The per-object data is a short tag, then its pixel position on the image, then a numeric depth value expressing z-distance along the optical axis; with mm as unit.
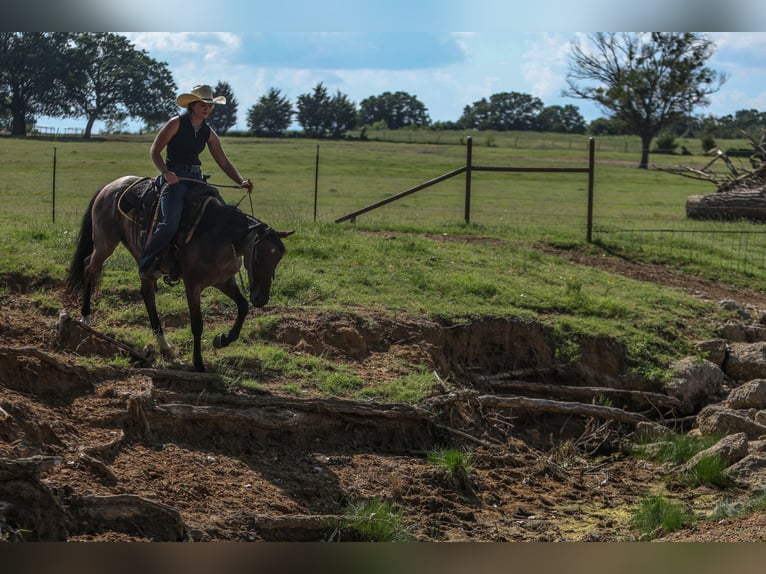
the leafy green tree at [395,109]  104188
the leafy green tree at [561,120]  98106
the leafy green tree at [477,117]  107000
